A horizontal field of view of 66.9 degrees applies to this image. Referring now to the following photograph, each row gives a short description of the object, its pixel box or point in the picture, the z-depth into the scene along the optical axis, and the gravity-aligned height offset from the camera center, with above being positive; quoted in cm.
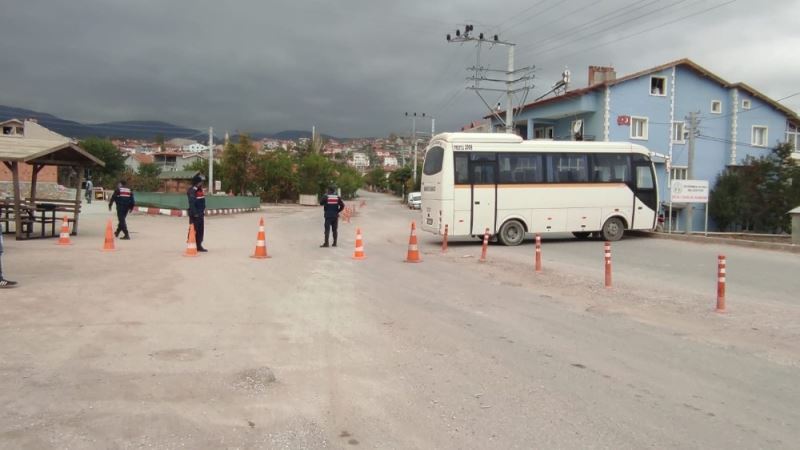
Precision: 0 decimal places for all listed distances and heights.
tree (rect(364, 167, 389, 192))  16295 +556
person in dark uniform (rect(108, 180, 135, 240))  1866 -26
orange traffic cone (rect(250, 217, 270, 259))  1445 -121
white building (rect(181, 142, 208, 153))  17755 +1479
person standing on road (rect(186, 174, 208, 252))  1535 -18
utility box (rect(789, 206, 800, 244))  2117 -63
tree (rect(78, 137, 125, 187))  8406 +577
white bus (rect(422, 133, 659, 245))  1945 +51
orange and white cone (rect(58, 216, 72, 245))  1638 -114
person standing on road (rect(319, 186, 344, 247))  1705 -27
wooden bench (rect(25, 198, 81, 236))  1850 -45
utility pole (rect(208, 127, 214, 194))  4991 +334
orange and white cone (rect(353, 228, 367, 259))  1520 -130
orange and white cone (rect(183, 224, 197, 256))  1452 -121
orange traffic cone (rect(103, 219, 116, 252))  1531 -124
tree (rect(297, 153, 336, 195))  7262 +269
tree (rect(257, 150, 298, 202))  6694 +230
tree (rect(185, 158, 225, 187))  6399 +325
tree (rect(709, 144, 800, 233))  3584 +75
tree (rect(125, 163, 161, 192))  5912 +118
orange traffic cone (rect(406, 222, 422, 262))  1499 -126
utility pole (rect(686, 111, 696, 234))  2691 +292
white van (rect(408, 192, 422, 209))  6256 -7
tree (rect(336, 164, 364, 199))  8975 +253
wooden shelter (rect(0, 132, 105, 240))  1680 +98
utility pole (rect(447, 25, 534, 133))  3688 +818
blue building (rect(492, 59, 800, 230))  4006 +617
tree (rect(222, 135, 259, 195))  6197 +335
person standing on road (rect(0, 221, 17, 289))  923 -141
